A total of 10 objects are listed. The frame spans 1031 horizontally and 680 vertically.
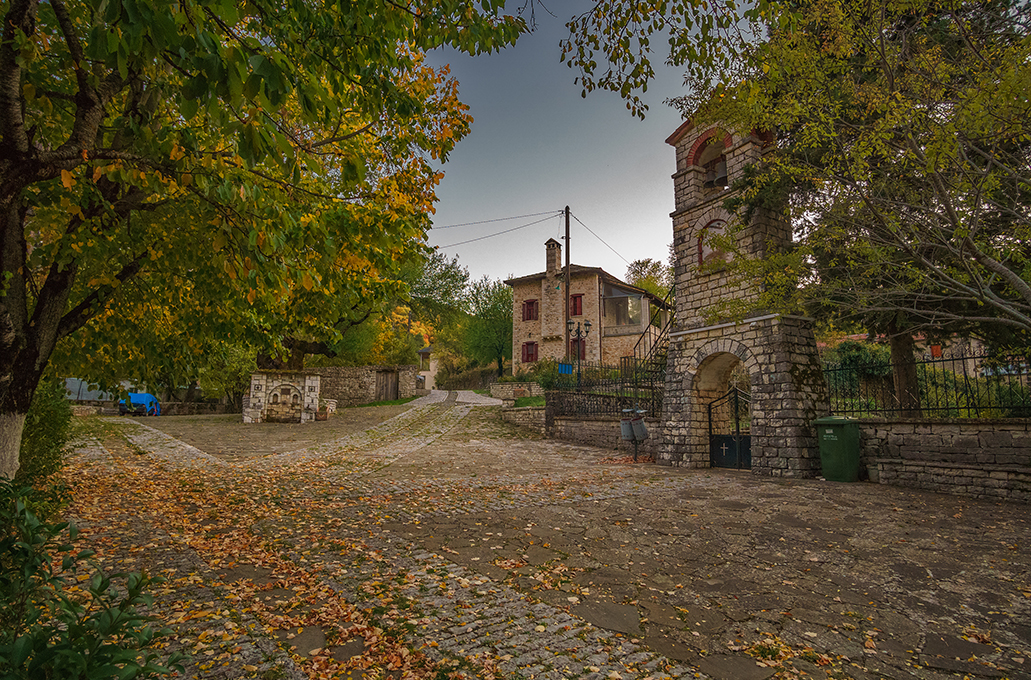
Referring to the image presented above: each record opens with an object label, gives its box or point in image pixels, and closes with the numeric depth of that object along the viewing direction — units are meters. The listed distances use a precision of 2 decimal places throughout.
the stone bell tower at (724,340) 9.73
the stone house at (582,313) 31.47
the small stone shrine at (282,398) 17.36
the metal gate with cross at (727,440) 10.91
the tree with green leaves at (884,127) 5.20
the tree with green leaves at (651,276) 40.22
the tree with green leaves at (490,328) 38.44
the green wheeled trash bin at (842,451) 8.91
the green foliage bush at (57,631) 1.23
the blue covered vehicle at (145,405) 22.55
